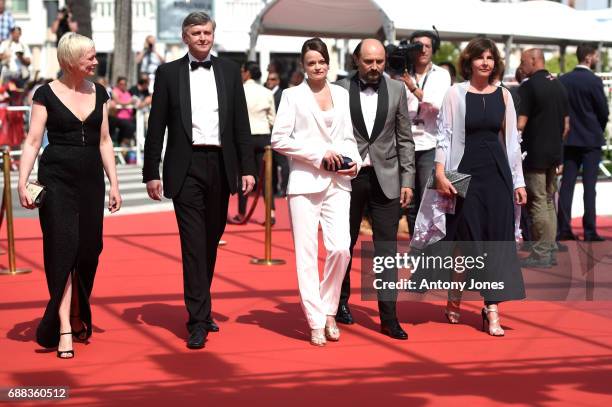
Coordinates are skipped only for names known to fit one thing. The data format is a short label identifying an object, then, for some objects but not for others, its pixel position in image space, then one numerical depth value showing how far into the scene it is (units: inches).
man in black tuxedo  308.7
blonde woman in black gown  296.8
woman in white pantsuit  306.8
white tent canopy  684.1
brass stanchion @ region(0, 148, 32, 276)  428.8
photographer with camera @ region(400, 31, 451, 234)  406.9
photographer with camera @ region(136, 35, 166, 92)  1079.2
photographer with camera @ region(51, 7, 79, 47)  1035.9
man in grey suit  316.8
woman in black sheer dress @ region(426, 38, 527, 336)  321.1
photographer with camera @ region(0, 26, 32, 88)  894.4
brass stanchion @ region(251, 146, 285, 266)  450.7
